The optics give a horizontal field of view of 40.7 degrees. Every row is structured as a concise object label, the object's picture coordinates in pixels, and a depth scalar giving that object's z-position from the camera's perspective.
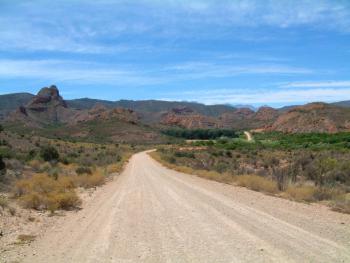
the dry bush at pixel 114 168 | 41.69
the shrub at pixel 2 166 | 26.12
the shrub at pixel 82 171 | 33.40
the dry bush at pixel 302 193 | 18.39
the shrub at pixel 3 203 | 16.22
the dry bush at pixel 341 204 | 15.23
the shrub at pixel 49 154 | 41.16
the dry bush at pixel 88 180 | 27.76
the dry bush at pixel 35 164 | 33.28
